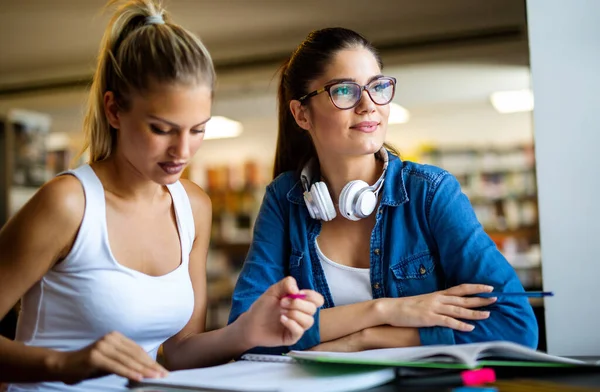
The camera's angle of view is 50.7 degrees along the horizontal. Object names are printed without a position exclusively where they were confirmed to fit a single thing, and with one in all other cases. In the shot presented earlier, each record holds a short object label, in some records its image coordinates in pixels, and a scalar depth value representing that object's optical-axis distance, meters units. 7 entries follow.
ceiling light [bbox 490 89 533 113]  7.19
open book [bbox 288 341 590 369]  0.86
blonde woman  1.16
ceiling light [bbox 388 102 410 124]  7.72
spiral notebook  0.83
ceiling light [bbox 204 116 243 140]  8.51
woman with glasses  1.21
